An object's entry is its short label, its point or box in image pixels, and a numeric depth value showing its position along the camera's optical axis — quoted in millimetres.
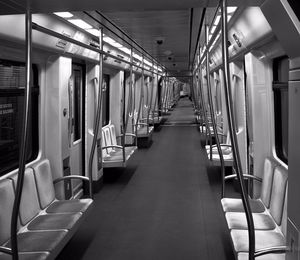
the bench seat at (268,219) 3070
